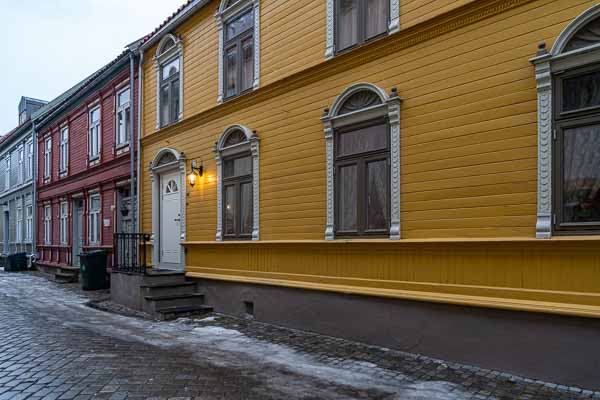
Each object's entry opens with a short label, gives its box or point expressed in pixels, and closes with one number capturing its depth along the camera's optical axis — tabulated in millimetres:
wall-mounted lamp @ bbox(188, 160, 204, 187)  11109
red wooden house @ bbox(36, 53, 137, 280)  14922
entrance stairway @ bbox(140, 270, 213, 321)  9938
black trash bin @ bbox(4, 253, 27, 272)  23344
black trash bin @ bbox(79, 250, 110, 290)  14531
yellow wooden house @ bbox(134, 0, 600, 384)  5191
